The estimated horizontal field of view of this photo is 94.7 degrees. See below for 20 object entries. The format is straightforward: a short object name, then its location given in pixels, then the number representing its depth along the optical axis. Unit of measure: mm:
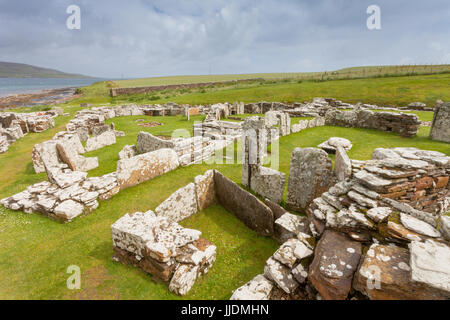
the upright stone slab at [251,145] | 7676
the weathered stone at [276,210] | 6164
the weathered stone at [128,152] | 11448
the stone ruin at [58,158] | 9586
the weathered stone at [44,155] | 9539
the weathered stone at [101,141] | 12977
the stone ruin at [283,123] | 14922
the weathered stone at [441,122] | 11383
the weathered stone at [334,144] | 11422
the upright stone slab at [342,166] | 6465
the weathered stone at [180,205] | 6430
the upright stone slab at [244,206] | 6187
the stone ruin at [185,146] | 10547
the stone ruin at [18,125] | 15266
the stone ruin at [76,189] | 6797
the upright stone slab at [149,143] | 10891
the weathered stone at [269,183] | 7016
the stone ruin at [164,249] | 4512
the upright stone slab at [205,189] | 7308
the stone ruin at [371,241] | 3047
